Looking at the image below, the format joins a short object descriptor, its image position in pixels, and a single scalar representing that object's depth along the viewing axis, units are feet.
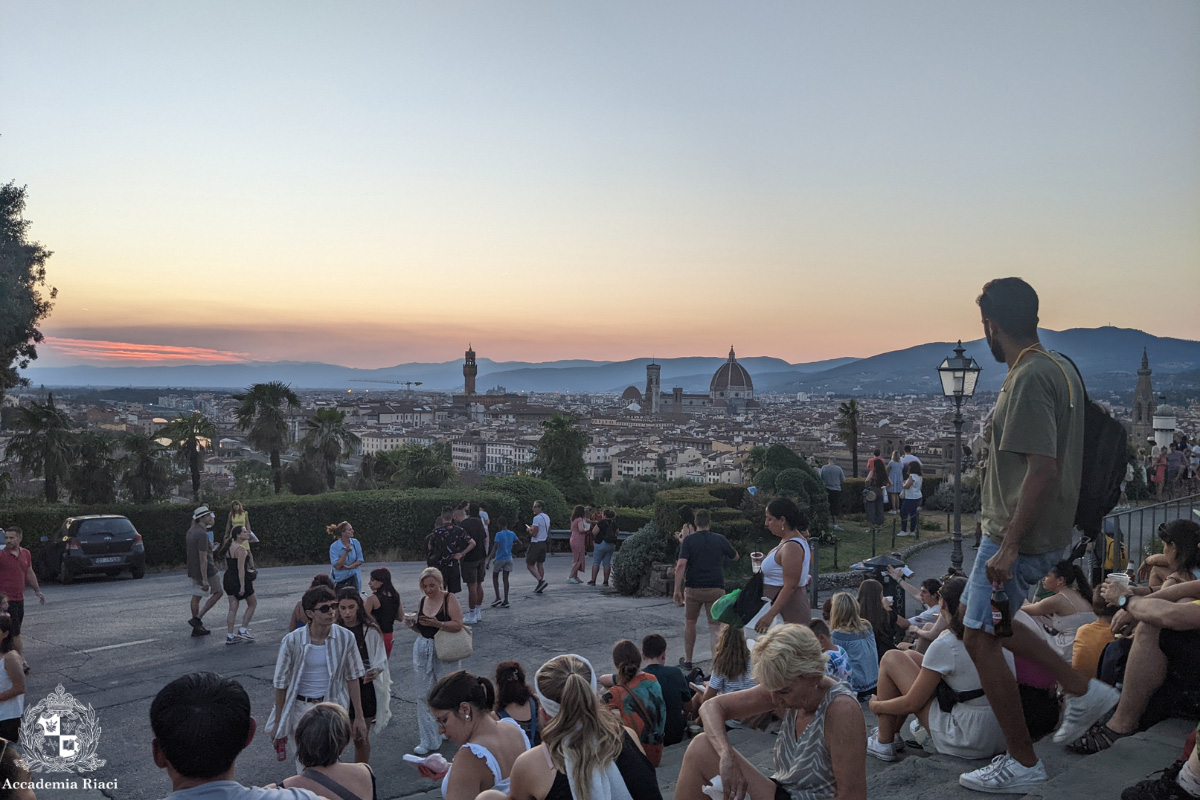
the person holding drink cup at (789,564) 18.56
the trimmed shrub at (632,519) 79.92
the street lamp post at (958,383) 38.04
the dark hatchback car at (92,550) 51.72
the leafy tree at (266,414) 114.32
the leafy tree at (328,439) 115.14
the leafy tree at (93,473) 101.86
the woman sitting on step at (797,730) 10.76
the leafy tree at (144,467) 105.60
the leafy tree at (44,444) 95.66
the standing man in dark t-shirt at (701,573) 24.75
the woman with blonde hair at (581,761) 10.75
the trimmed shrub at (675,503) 48.43
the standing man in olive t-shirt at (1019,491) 10.09
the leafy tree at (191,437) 112.98
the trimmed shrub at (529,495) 75.25
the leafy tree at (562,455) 116.67
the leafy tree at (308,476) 116.67
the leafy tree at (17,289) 71.20
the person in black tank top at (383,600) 21.58
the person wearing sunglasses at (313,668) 16.83
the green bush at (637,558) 43.29
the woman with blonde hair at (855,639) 19.93
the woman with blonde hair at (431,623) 20.76
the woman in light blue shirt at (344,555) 31.53
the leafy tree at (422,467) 107.45
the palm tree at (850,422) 122.21
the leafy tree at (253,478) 121.79
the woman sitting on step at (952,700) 13.80
